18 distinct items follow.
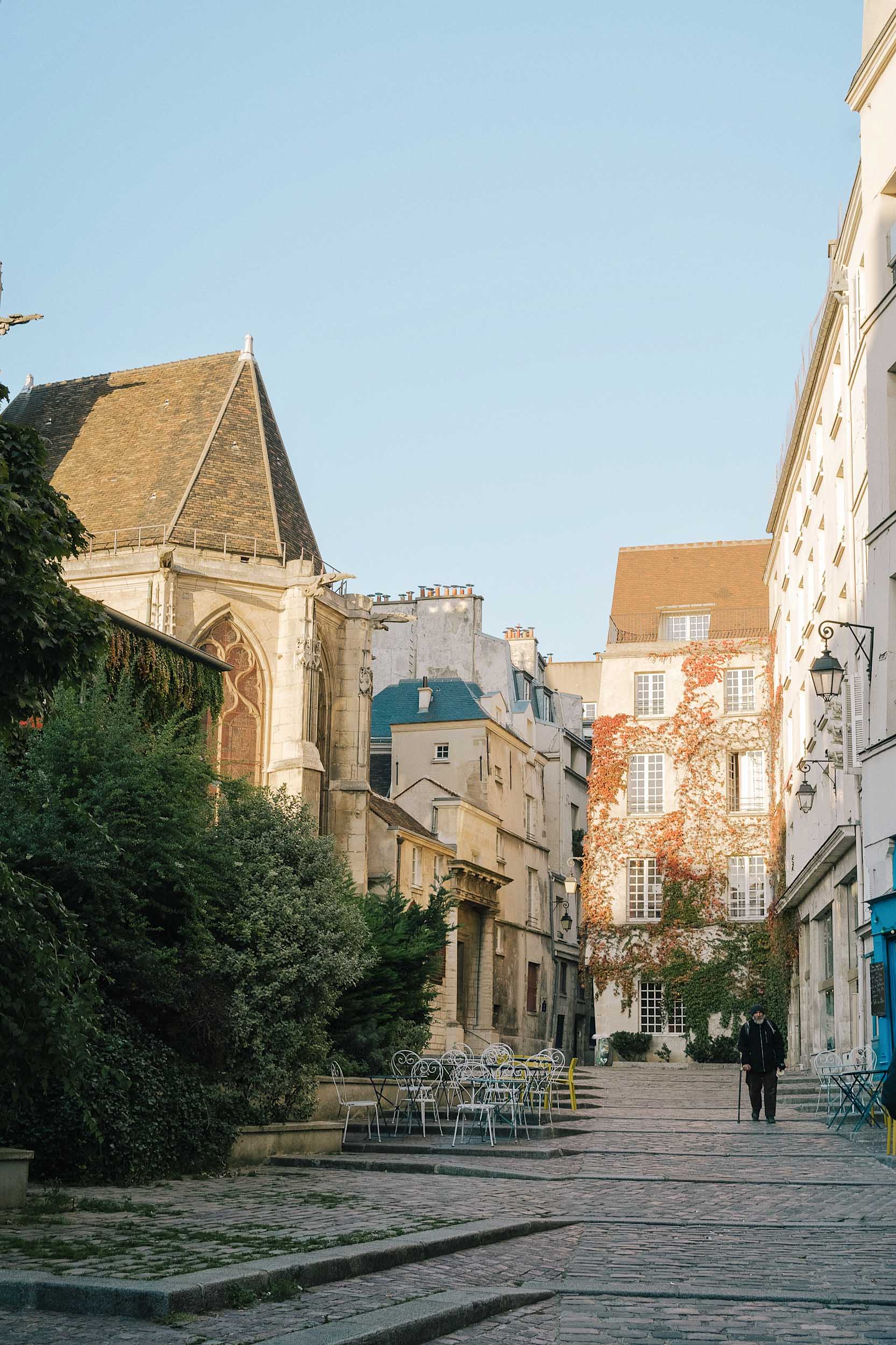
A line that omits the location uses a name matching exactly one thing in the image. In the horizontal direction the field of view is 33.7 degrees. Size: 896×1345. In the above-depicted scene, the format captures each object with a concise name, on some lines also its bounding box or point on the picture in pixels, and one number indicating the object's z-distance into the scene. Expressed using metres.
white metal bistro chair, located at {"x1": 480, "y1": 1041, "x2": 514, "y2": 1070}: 17.94
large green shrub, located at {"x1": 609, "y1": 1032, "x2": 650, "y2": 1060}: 41.31
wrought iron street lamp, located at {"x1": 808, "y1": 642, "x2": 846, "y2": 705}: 17.12
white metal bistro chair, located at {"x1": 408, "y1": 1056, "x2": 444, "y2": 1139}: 16.67
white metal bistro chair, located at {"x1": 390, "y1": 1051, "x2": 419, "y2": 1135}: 17.67
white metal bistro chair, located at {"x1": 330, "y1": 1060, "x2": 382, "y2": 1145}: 15.99
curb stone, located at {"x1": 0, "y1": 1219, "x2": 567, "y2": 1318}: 5.94
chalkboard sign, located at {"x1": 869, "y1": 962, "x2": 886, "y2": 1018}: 16.92
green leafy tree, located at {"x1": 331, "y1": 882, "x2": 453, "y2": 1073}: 19.56
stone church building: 30.14
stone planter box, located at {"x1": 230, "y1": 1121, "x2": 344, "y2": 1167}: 13.66
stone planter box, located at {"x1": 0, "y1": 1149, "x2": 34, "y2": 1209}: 9.47
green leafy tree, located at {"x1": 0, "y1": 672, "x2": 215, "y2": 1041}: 12.96
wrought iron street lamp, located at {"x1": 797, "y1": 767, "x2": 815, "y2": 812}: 25.98
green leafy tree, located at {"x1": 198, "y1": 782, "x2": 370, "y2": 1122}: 14.41
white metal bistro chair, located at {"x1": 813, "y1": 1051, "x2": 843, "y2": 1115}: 18.12
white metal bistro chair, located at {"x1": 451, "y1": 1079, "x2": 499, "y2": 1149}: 15.70
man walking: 18.72
